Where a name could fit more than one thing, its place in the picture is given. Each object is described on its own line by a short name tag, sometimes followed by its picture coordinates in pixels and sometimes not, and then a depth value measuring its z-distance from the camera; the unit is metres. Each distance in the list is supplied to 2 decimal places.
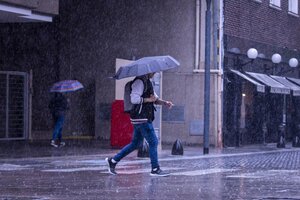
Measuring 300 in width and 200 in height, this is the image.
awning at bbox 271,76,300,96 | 31.16
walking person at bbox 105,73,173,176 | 13.62
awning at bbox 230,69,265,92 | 27.33
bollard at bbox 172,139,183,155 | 21.28
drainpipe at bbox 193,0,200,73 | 26.97
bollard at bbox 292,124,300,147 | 28.64
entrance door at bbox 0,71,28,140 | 28.06
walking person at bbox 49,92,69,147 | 24.38
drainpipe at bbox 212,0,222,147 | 26.61
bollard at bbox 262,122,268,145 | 29.32
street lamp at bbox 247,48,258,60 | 27.34
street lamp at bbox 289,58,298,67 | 30.56
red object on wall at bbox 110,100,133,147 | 22.84
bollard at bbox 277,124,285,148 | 27.66
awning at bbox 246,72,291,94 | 28.66
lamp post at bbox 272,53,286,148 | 27.72
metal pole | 22.30
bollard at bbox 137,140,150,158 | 19.88
